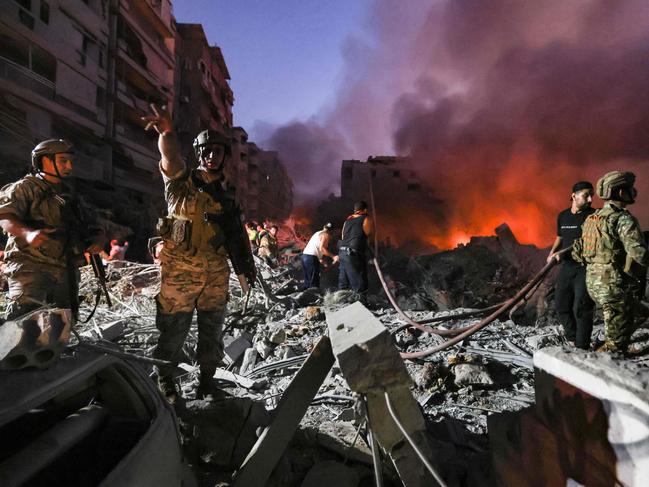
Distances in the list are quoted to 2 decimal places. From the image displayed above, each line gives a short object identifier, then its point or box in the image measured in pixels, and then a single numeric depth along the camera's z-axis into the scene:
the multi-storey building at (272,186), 44.22
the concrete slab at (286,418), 1.62
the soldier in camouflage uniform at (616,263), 3.05
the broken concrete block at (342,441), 1.97
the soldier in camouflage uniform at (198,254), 2.51
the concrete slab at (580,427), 0.98
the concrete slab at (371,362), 1.39
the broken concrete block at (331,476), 1.75
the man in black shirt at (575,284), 3.50
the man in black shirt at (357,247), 6.35
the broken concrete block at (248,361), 3.78
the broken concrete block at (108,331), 4.17
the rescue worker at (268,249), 10.00
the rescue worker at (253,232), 10.28
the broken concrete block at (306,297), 6.45
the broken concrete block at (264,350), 4.10
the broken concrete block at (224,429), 2.04
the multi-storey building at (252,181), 40.75
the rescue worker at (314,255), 7.56
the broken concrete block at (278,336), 4.35
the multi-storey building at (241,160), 37.34
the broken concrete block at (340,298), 5.96
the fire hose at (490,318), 1.88
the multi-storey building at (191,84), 28.48
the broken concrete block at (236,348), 4.07
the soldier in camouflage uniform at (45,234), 2.65
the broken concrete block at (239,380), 3.37
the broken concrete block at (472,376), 2.97
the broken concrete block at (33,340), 1.03
